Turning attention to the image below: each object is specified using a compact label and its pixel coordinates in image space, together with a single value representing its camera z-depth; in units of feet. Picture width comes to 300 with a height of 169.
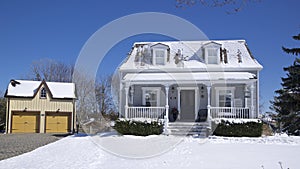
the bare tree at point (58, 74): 126.88
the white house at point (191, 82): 53.36
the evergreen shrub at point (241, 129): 45.68
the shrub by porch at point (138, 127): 47.11
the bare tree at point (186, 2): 14.92
